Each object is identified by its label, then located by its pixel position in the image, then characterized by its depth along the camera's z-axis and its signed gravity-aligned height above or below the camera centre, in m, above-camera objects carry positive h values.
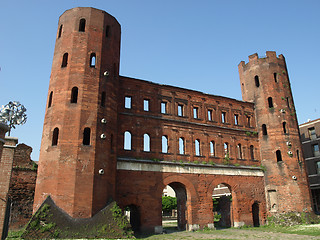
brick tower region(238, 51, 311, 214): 23.72 +6.72
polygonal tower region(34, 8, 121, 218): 15.99 +5.52
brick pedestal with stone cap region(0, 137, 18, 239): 10.95 +1.44
